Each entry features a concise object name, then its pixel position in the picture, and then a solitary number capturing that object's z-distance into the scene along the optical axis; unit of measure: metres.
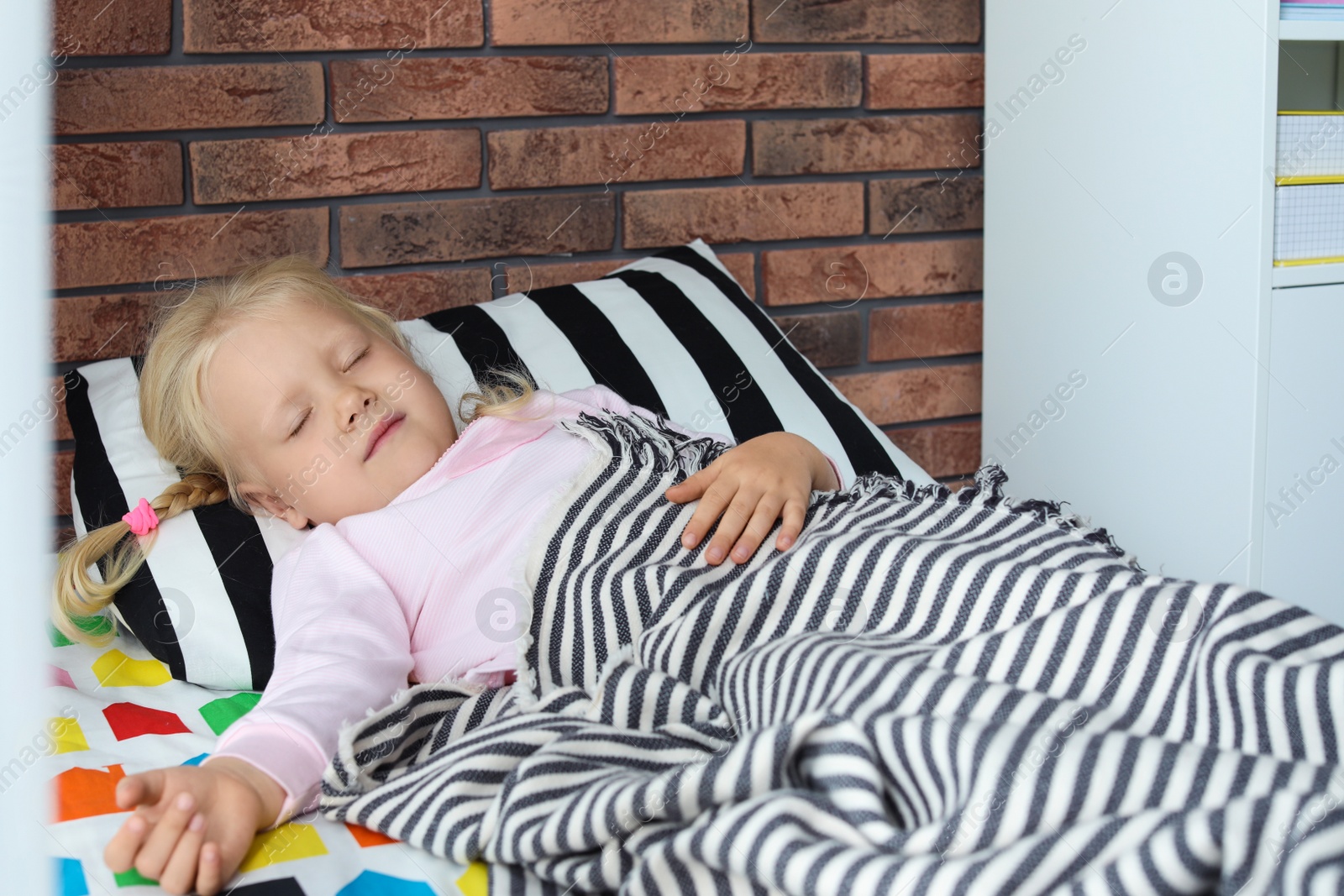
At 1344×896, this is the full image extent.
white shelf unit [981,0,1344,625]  1.29
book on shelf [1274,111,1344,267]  1.28
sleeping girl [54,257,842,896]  0.89
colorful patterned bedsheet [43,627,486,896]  0.60
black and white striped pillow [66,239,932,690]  0.96
